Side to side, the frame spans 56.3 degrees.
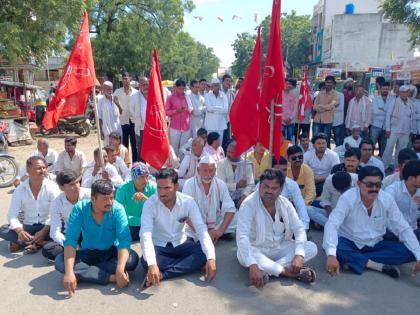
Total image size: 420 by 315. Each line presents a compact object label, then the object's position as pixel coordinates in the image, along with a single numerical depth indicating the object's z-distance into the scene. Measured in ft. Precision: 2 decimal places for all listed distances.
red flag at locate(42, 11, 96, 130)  15.43
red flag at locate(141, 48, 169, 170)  16.44
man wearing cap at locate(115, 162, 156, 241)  16.15
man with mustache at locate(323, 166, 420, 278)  13.10
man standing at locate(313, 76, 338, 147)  27.76
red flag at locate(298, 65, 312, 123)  28.27
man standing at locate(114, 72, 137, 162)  26.48
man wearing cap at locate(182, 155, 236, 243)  15.53
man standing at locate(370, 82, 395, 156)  27.50
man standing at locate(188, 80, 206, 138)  28.14
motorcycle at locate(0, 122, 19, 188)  25.17
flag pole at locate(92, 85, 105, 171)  16.05
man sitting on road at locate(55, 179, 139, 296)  12.23
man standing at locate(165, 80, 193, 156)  26.25
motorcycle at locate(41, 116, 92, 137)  47.11
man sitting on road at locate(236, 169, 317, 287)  12.66
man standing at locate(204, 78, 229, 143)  27.45
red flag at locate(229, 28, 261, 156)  15.88
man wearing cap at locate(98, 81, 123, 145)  24.88
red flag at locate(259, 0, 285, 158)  14.53
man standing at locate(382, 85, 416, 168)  26.03
